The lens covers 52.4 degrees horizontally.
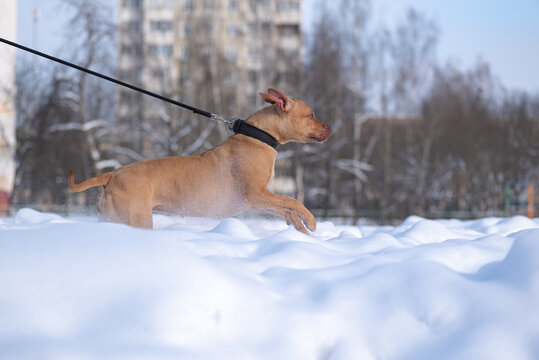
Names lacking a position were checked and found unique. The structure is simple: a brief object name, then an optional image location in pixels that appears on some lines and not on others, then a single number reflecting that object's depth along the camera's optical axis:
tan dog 3.71
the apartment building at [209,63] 22.88
